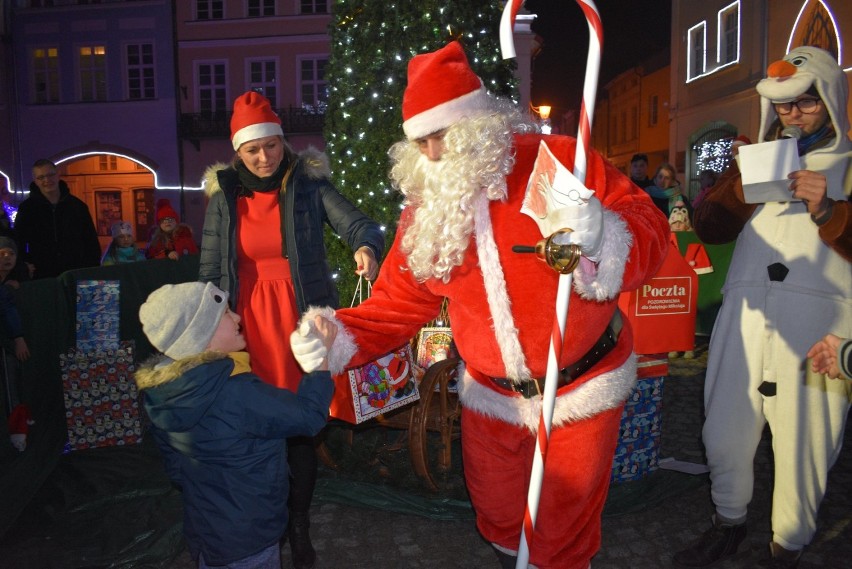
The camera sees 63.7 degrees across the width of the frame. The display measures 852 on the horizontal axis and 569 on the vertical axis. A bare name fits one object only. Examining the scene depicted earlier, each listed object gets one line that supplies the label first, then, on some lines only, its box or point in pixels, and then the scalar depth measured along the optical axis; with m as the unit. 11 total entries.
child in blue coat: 2.21
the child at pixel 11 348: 4.51
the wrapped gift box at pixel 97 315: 5.36
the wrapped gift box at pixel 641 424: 4.07
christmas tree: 4.64
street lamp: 15.23
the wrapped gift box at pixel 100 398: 5.18
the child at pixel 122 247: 7.71
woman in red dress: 3.10
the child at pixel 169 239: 8.30
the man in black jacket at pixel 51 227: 5.87
